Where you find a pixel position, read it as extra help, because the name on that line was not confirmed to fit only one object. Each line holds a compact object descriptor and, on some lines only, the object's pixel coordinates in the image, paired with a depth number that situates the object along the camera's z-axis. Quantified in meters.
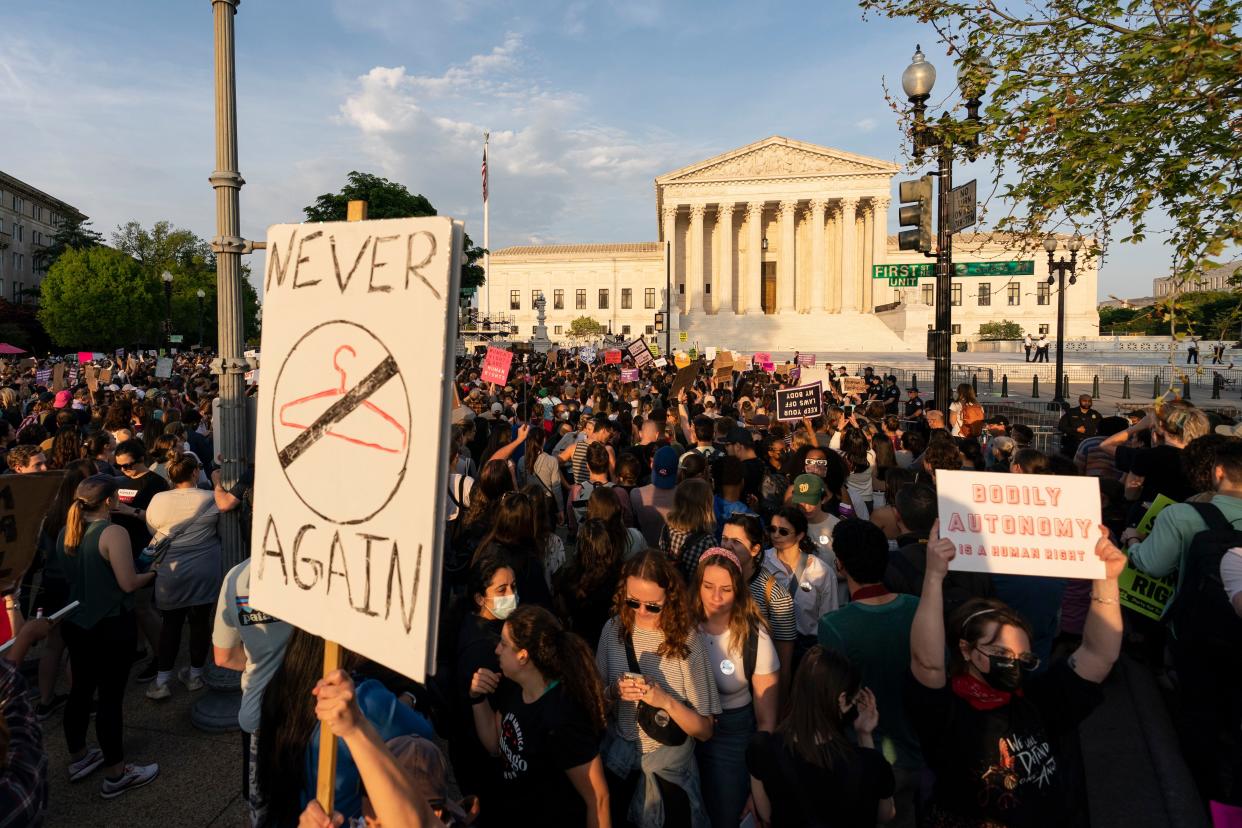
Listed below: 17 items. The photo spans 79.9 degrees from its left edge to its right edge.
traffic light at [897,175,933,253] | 7.97
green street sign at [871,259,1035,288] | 6.74
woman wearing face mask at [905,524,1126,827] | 2.30
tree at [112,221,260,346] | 56.59
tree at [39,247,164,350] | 47.09
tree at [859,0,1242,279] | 3.85
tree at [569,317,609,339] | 70.50
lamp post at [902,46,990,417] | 6.88
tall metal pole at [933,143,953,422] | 8.33
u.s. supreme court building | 58.84
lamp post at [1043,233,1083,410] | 15.91
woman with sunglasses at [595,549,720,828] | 2.71
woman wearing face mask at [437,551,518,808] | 2.70
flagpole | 52.44
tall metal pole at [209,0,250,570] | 4.31
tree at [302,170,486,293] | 43.31
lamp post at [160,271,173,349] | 26.37
